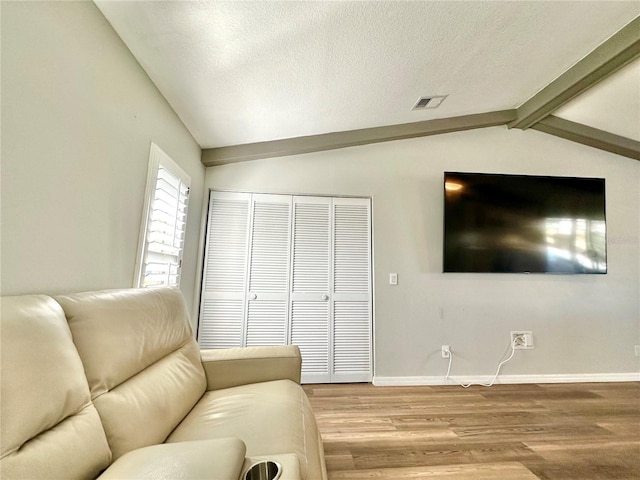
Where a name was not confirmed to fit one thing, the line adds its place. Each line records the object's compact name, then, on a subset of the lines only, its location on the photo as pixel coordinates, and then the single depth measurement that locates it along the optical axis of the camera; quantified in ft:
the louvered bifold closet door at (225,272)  8.89
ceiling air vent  8.02
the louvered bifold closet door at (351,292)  9.11
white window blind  5.80
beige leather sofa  2.07
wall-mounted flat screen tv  9.21
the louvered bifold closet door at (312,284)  9.04
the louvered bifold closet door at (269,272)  9.00
